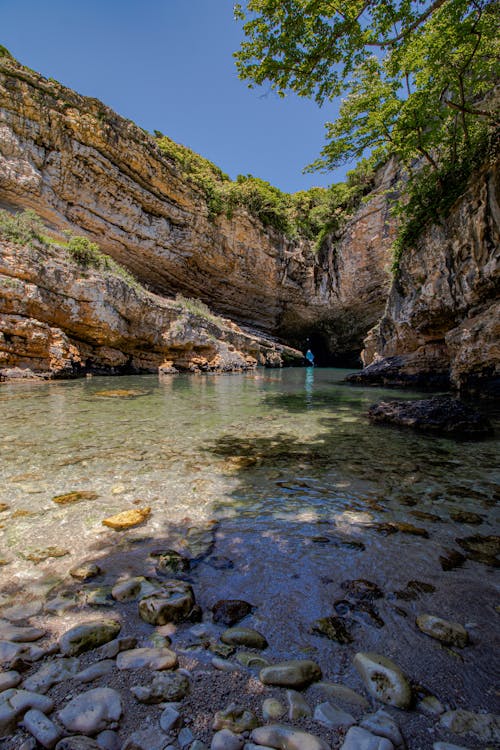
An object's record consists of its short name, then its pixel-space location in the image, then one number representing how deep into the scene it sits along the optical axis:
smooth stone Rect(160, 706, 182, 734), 1.06
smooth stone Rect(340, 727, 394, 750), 0.98
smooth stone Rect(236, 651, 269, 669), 1.34
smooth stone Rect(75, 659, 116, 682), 1.23
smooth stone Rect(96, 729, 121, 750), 0.98
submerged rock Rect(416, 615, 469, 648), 1.46
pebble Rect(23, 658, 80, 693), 1.17
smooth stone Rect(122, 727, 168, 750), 0.99
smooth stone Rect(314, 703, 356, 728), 1.08
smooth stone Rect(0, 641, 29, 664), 1.27
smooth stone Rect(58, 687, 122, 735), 1.03
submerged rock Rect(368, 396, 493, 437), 5.36
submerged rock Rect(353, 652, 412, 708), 1.16
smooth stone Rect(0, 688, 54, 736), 1.00
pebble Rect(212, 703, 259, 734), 1.06
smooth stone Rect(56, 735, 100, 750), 0.95
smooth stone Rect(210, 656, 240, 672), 1.32
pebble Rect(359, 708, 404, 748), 1.02
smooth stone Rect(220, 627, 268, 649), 1.46
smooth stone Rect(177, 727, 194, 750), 1.01
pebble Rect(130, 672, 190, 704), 1.16
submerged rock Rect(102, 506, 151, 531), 2.53
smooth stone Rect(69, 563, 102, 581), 1.92
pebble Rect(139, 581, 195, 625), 1.59
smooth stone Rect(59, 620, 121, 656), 1.38
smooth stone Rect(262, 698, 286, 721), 1.11
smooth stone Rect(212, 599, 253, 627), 1.62
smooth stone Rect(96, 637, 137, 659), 1.36
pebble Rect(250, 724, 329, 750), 0.99
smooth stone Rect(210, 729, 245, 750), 0.99
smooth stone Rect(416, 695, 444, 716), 1.12
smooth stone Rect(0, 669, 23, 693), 1.14
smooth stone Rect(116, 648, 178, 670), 1.31
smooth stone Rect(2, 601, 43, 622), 1.57
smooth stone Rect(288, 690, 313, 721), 1.11
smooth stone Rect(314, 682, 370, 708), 1.16
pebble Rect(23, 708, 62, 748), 0.96
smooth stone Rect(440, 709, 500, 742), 1.05
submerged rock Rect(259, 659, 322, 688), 1.24
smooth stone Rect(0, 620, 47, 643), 1.41
